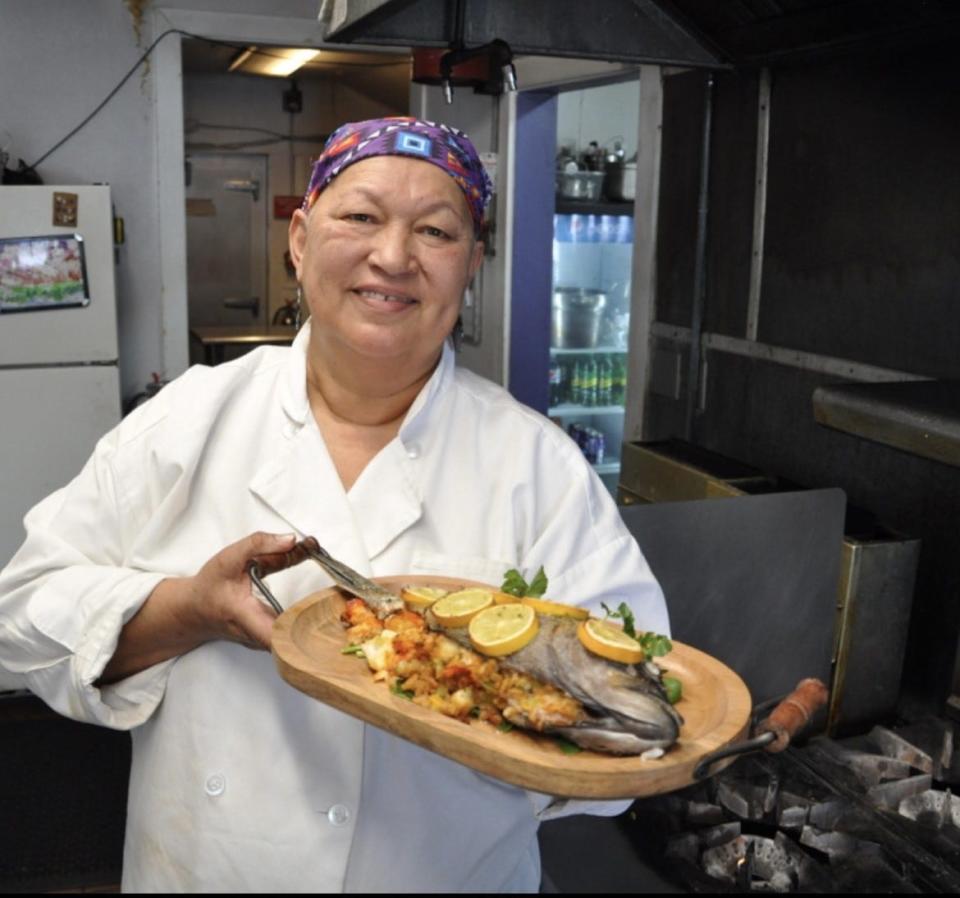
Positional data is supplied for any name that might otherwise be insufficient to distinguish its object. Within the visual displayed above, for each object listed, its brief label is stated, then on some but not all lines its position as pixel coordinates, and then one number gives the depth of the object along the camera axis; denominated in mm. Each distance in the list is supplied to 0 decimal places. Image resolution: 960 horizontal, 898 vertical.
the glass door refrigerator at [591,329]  5492
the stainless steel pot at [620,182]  5301
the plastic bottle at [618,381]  5723
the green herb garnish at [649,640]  1335
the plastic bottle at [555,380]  5578
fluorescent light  6624
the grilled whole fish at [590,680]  1148
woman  1429
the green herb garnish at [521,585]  1410
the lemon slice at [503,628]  1304
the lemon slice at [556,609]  1347
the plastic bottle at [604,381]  5648
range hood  2562
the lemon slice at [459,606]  1341
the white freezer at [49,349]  4324
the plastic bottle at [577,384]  5617
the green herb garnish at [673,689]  1270
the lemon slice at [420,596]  1380
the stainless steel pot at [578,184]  5262
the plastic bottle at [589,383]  5609
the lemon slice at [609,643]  1262
